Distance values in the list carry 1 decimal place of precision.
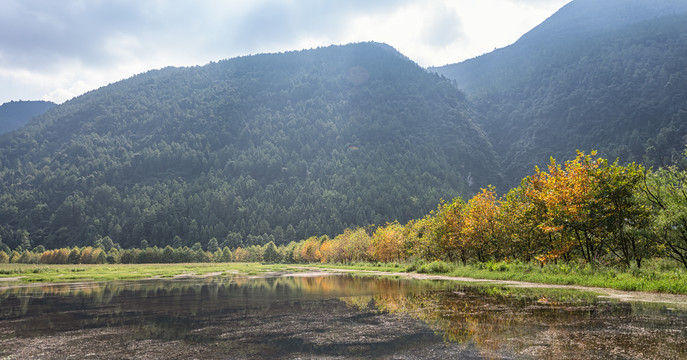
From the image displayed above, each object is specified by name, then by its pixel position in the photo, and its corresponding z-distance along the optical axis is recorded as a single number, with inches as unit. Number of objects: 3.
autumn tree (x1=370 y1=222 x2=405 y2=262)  2845.7
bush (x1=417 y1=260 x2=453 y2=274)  1678.2
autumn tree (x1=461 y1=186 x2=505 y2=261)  1598.2
